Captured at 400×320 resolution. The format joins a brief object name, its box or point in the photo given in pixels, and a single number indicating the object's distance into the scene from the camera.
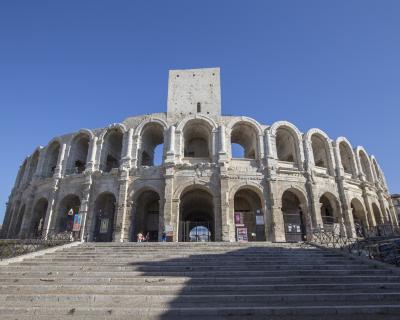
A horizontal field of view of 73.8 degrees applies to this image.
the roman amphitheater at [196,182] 18.80
